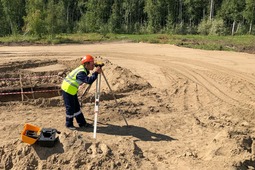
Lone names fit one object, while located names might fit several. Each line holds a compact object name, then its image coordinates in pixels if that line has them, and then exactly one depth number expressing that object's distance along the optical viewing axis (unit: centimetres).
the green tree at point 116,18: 3919
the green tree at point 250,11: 3369
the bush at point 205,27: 3553
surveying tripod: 710
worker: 729
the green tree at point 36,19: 2533
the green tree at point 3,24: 3497
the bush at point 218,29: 3421
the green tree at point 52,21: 2638
